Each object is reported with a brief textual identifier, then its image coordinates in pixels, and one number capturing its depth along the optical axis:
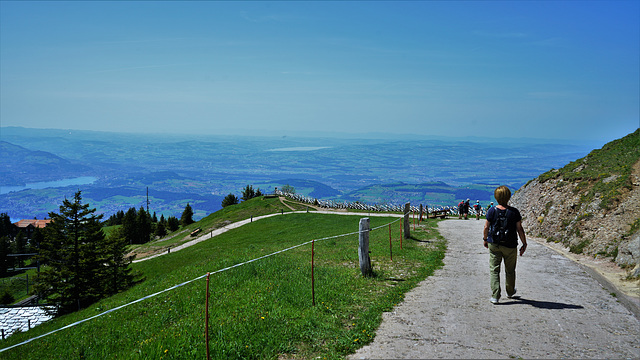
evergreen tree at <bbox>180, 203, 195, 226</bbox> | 99.62
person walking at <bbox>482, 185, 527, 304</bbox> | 8.77
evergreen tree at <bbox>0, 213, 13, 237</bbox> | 134.38
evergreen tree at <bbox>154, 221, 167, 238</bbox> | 94.88
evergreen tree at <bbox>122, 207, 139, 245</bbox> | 93.69
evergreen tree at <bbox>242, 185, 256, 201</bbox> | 105.09
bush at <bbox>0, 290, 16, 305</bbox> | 64.03
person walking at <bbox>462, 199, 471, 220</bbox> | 39.34
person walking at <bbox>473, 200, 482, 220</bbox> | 37.93
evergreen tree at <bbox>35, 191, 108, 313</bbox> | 39.38
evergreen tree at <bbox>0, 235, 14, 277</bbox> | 91.89
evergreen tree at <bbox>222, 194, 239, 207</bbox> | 106.25
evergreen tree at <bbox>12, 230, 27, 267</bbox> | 103.05
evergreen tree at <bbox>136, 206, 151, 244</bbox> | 96.31
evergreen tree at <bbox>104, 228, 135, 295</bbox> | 41.84
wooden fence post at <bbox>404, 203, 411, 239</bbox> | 20.58
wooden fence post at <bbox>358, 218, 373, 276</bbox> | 12.15
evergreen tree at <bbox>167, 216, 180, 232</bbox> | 98.81
